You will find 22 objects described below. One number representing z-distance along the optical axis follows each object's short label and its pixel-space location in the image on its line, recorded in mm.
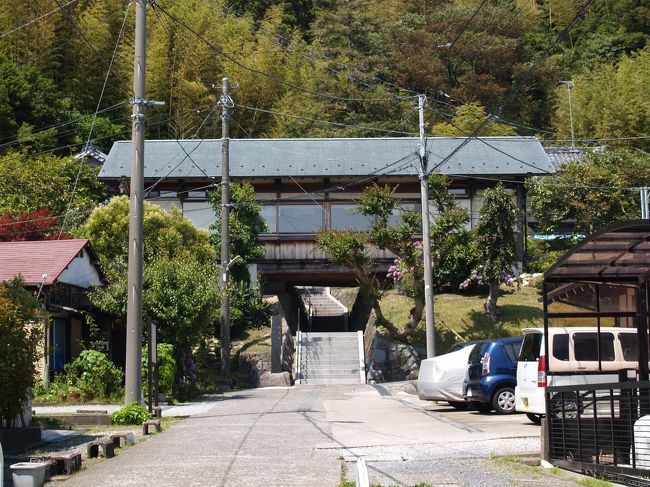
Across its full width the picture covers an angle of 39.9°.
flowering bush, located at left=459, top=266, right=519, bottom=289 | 31062
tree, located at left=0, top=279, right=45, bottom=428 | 11930
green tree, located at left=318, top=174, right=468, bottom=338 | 29609
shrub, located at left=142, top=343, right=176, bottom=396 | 21578
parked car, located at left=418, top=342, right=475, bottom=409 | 18172
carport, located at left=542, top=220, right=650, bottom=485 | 8961
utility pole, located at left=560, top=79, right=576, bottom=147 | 46875
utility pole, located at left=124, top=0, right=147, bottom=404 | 16750
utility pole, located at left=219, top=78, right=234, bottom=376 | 28641
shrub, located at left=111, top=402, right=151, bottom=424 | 15844
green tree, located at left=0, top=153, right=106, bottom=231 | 36594
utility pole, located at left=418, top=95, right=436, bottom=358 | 26172
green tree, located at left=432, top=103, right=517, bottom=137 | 45219
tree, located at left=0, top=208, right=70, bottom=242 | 31312
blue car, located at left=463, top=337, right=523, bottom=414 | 17266
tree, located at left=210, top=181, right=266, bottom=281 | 33156
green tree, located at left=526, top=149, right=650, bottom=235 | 32906
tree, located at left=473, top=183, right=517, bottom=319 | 30625
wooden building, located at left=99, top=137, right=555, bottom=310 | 36438
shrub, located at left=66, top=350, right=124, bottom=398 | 21328
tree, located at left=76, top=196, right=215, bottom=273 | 29969
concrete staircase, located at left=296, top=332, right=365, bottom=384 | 30109
